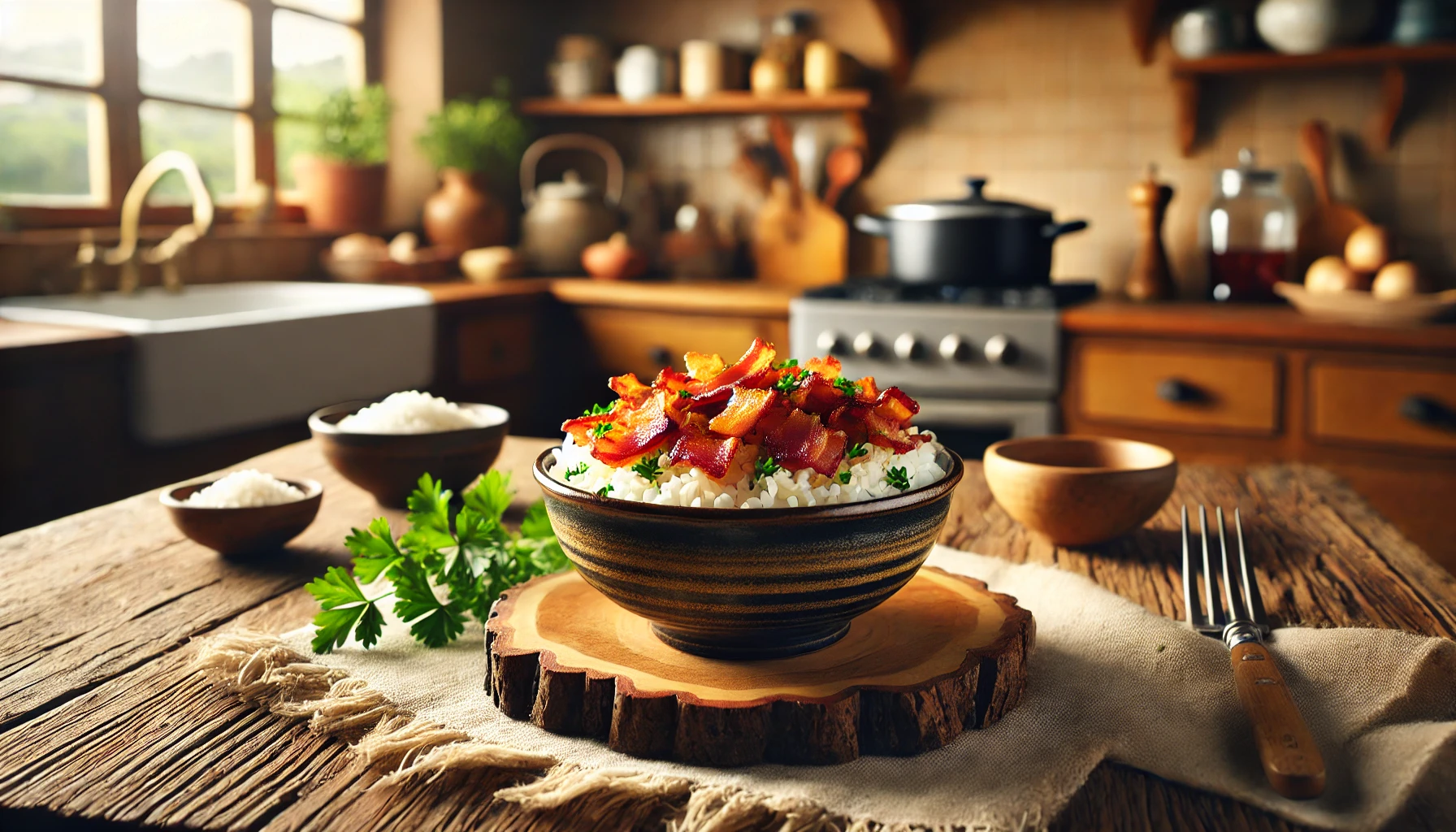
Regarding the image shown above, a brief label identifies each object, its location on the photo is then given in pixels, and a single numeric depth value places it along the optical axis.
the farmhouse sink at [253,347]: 2.27
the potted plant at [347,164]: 3.47
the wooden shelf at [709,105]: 3.49
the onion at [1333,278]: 2.78
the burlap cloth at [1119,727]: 0.66
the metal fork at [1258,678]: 0.65
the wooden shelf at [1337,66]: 2.89
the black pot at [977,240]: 2.85
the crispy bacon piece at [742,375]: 0.81
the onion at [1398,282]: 2.56
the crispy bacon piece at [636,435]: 0.78
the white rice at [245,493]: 1.08
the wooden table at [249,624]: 0.65
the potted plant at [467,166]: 3.62
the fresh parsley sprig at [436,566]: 0.87
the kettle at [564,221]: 3.74
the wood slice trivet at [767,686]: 0.71
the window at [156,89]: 2.80
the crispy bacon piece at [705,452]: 0.76
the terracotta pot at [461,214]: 3.67
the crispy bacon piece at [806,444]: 0.76
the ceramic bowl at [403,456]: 1.21
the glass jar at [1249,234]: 3.07
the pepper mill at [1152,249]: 3.12
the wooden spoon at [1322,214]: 3.13
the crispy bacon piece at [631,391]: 0.85
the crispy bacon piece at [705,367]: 0.86
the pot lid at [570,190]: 3.74
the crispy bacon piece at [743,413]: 0.77
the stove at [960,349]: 2.78
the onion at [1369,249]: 2.82
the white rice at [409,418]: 1.24
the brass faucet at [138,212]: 2.75
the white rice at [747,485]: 0.74
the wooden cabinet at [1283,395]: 2.50
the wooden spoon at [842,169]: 3.65
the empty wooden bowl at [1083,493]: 1.12
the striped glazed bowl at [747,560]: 0.73
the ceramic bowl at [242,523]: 1.05
